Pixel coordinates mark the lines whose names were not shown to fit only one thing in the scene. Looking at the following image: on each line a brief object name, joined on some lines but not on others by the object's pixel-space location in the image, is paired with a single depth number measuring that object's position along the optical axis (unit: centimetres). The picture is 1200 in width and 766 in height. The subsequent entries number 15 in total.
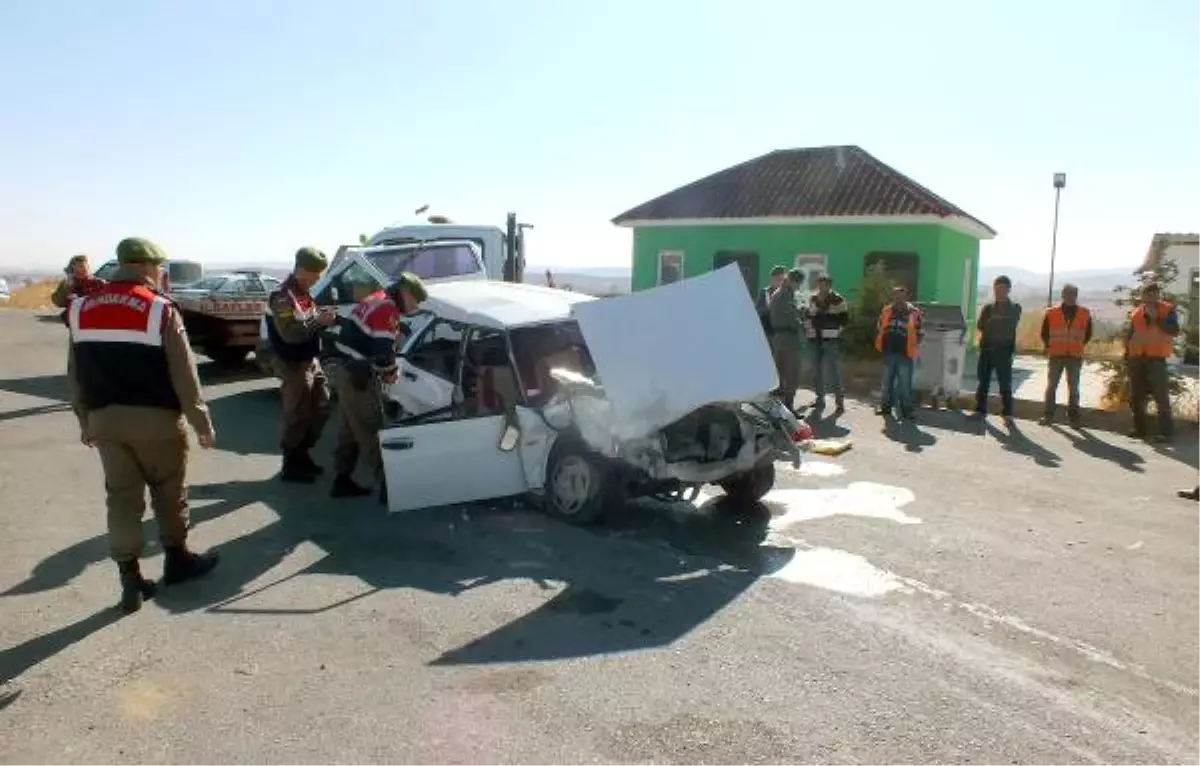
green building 1662
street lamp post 1934
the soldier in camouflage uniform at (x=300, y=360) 675
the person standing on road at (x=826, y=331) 1059
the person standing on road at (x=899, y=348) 1045
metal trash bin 1156
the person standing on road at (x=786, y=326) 1034
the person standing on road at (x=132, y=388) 429
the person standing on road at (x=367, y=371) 631
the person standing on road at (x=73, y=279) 812
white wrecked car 548
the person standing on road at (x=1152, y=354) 956
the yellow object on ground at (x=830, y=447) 859
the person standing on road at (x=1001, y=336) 1046
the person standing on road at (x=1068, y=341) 1017
